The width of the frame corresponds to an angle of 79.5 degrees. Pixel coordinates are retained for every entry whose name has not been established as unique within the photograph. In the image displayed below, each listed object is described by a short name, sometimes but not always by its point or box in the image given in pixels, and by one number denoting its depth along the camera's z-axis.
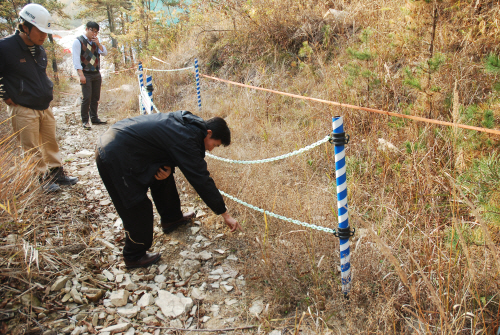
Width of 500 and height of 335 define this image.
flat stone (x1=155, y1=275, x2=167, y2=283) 2.72
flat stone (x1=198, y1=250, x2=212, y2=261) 2.95
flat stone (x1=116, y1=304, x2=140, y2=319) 2.31
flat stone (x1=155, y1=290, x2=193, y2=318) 2.35
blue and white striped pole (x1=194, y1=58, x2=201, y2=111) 6.61
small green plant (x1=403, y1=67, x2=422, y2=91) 2.85
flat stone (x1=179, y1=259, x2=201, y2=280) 2.75
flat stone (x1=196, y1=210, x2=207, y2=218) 3.63
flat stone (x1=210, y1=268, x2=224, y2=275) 2.75
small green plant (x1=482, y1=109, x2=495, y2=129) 2.29
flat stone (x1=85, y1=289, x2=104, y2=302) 2.37
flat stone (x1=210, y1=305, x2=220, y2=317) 2.33
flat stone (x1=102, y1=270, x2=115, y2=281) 2.66
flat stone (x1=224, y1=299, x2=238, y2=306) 2.40
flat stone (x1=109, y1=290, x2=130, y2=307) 2.39
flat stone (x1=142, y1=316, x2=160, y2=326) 2.25
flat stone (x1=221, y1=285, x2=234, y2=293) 2.53
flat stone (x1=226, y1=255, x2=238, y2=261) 2.91
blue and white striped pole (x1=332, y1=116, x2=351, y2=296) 1.88
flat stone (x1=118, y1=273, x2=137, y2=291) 2.60
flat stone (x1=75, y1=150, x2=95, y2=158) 5.55
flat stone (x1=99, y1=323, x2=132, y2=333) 2.15
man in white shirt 6.34
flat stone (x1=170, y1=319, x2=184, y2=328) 2.23
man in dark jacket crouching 2.43
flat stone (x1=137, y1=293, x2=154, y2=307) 2.44
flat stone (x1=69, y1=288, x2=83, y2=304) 2.31
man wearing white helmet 3.32
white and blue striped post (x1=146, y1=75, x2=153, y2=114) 5.78
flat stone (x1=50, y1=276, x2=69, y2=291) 2.33
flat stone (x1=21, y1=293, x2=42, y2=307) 2.11
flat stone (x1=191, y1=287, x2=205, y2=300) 2.49
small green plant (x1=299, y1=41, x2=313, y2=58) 5.31
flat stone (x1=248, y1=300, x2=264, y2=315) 2.26
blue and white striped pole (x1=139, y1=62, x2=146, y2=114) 6.99
